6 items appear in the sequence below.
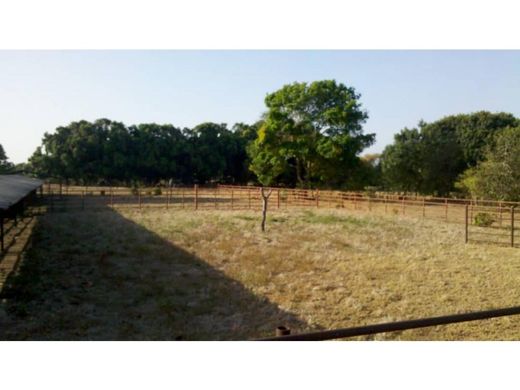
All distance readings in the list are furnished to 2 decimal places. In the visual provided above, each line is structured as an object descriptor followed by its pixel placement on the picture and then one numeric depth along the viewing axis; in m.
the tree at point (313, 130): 33.16
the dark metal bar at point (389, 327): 2.36
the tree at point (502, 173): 23.86
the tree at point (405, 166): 39.72
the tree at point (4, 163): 47.38
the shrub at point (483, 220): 19.52
